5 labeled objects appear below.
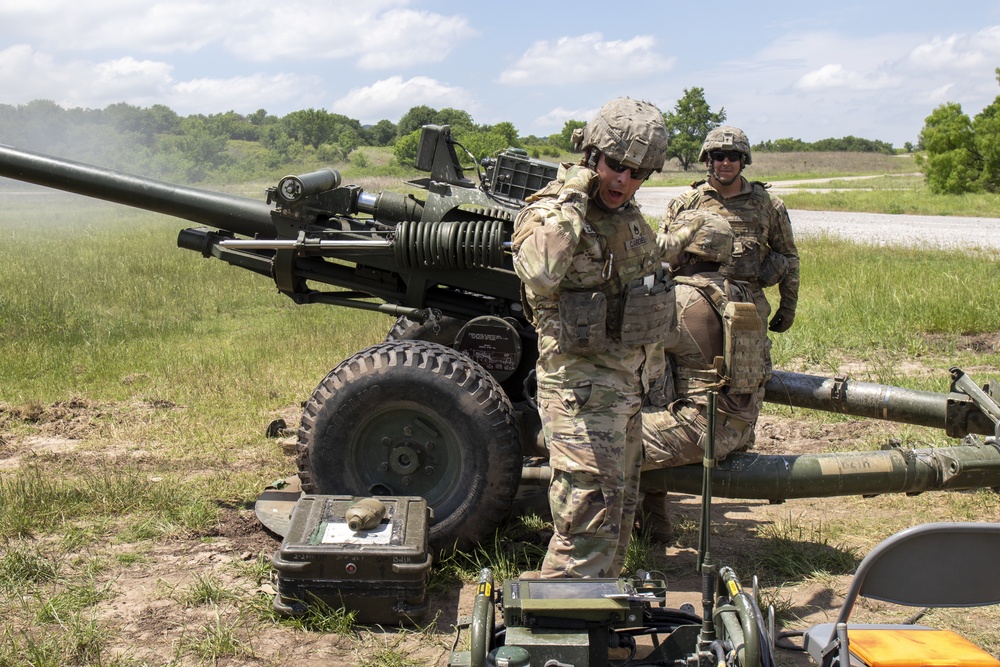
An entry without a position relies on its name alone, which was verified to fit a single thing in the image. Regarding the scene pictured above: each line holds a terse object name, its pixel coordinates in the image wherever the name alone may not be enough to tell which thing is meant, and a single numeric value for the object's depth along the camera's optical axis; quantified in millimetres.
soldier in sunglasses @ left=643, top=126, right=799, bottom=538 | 5289
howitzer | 4258
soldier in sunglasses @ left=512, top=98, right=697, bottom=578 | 3549
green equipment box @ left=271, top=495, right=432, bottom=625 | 3871
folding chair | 2049
